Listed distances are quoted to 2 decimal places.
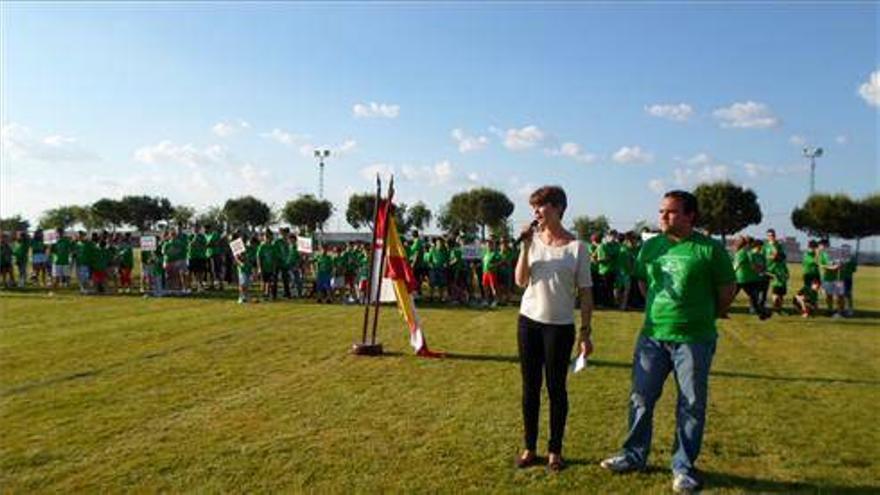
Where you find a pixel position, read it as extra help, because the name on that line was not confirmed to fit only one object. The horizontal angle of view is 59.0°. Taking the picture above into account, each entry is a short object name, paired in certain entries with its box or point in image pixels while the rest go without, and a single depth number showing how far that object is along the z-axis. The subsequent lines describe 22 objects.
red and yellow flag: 11.23
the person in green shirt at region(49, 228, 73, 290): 23.78
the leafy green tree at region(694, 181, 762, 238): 71.88
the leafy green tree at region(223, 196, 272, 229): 83.62
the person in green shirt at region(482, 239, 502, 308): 20.38
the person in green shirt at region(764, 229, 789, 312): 19.31
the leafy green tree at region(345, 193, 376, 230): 77.56
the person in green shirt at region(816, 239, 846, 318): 18.95
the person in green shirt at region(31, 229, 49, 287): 25.19
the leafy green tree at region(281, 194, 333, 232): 77.06
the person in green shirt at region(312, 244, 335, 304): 21.30
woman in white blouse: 5.77
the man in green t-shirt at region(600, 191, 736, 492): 5.50
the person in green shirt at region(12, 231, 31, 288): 25.08
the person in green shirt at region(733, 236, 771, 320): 17.97
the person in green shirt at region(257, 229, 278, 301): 21.36
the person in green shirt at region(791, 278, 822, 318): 18.86
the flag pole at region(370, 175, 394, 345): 10.50
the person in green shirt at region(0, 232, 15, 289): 24.22
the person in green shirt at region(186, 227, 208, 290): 23.27
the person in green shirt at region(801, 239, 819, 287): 19.36
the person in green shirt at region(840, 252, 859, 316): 18.98
